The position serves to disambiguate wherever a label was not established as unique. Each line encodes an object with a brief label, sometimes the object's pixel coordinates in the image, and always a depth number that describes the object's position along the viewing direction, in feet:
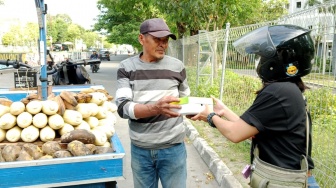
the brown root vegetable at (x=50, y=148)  7.70
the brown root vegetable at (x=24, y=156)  7.05
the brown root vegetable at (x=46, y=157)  7.34
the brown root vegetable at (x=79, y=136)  8.21
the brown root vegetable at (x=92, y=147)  7.87
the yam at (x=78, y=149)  7.39
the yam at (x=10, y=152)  7.18
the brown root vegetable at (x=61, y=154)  7.23
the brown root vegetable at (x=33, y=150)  7.52
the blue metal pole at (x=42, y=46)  12.79
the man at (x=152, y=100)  7.79
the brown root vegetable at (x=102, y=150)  7.62
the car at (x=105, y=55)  150.41
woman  5.53
